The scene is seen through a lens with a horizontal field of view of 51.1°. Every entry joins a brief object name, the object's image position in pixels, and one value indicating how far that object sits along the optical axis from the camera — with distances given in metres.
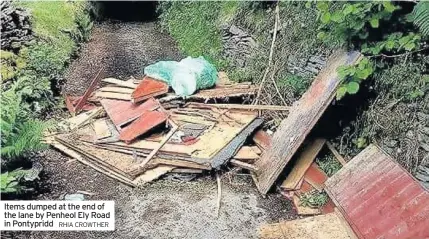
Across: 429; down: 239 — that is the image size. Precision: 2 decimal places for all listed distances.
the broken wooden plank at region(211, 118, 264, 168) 5.73
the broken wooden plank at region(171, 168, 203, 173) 5.75
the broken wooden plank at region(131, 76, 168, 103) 6.71
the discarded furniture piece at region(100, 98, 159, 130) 6.46
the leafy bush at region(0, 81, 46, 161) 4.81
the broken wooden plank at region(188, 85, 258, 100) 7.04
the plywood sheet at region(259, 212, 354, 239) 4.54
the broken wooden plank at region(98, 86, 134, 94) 7.28
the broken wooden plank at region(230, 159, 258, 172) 5.79
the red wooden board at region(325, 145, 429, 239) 4.00
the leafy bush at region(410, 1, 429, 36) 4.53
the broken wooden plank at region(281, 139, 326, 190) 5.56
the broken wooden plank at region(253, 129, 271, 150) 6.11
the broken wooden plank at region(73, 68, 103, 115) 7.23
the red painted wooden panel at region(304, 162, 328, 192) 5.51
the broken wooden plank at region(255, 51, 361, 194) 5.37
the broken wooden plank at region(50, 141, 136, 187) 5.64
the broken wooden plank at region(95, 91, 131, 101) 7.06
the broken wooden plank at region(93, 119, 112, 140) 6.32
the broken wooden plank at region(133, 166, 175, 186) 5.60
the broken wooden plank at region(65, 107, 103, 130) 6.73
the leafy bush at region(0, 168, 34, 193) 4.14
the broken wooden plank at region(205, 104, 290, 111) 6.54
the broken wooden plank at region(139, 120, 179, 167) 5.72
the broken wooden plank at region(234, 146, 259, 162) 5.94
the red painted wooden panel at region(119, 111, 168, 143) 6.09
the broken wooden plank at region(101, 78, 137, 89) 7.47
